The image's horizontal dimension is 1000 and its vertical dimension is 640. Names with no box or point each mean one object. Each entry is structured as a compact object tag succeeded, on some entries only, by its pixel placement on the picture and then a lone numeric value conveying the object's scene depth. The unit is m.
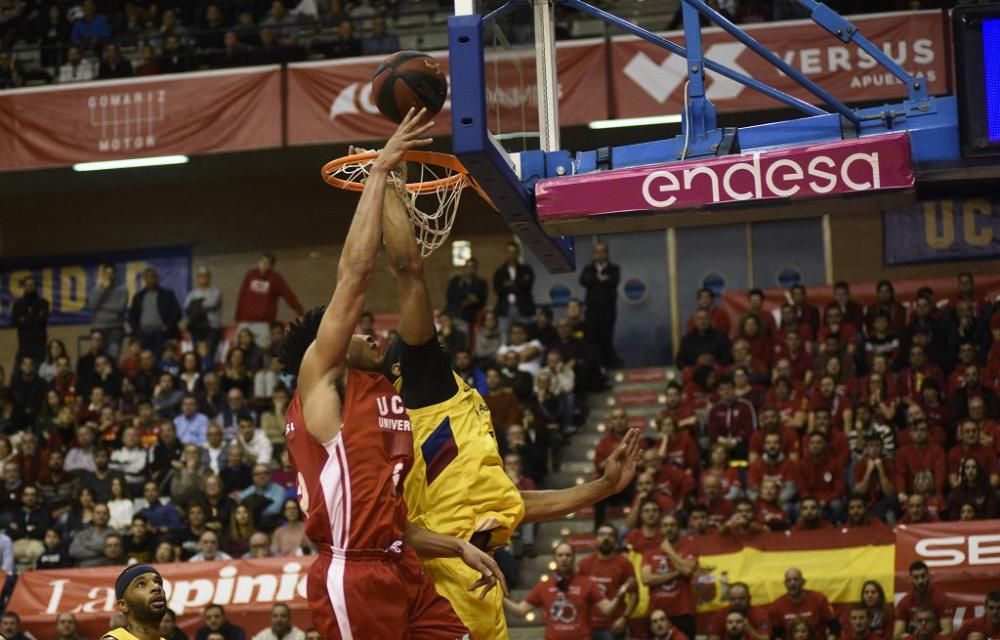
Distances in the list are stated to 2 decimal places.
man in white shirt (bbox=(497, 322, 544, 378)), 17.33
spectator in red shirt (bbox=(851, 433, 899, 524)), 14.01
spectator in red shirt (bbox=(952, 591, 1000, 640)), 12.26
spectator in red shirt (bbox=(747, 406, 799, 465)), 14.65
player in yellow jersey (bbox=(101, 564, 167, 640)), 7.45
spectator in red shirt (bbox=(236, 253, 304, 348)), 20.03
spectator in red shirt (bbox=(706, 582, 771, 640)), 12.88
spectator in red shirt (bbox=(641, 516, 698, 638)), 13.13
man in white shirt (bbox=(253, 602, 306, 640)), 13.37
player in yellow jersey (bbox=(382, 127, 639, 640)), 5.76
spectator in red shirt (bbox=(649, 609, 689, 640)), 12.73
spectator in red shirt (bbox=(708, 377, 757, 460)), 15.30
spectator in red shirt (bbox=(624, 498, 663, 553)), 13.72
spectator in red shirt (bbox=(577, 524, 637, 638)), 13.10
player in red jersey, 5.18
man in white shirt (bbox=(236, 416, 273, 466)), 16.61
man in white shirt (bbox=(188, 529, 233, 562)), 14.61
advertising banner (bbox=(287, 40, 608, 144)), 18.09
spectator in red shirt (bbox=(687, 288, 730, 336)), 17.83
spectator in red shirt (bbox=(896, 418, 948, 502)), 14.12
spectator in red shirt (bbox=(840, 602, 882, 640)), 12.59
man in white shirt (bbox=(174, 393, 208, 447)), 17.34
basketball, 5.99
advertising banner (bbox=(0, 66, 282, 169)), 19.30
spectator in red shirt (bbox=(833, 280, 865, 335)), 17.02
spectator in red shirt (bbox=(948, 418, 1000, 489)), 14.03
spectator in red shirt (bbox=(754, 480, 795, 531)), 13.85
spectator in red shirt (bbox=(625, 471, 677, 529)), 14.16
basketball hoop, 6.51
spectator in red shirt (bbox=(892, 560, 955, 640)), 12.66
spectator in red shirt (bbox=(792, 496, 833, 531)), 13.66
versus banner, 17.12
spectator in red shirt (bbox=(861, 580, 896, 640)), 12.79
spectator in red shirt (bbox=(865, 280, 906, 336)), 16.95
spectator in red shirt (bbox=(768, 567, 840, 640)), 12.96
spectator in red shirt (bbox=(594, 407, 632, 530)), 15.21
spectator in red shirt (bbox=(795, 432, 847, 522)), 14.24
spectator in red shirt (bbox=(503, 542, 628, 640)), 12.99
